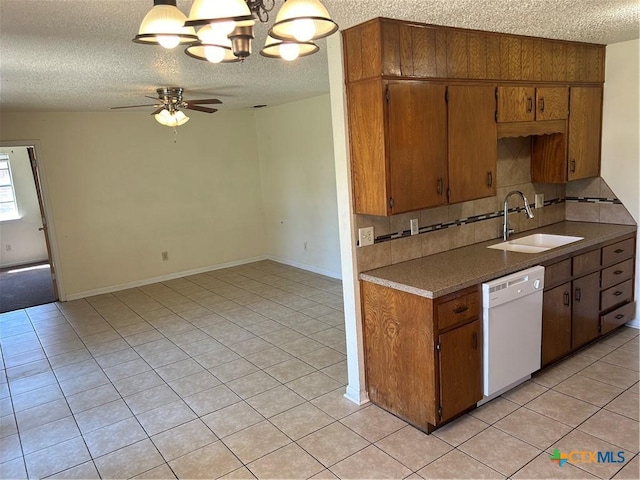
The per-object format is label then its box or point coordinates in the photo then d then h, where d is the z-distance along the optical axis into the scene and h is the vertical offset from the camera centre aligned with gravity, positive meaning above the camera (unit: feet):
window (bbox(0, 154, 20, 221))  27.30 -0.59
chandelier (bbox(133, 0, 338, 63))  4.31 +1.43
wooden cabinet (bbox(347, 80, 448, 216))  8.72 +0.21
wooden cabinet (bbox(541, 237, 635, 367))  10.55 -3.75
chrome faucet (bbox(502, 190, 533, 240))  12.04 -1.93
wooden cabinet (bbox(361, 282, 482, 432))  8.50 -3.75
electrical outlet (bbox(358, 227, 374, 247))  9.65 -1.60
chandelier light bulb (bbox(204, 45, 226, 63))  5.46 +1.33
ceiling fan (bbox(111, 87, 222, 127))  14.88 +2.08
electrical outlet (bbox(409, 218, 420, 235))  10.59 -1.59
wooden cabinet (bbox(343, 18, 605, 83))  8.55 +1.97
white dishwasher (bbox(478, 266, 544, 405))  9.06 -3.61
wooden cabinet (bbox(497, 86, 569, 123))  10.52 +0.99
